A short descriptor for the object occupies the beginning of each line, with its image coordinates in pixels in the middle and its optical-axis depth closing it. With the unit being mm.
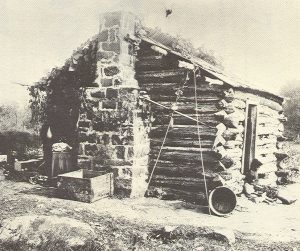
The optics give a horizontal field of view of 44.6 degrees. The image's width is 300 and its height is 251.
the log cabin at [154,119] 7680
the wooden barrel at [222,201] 6926
